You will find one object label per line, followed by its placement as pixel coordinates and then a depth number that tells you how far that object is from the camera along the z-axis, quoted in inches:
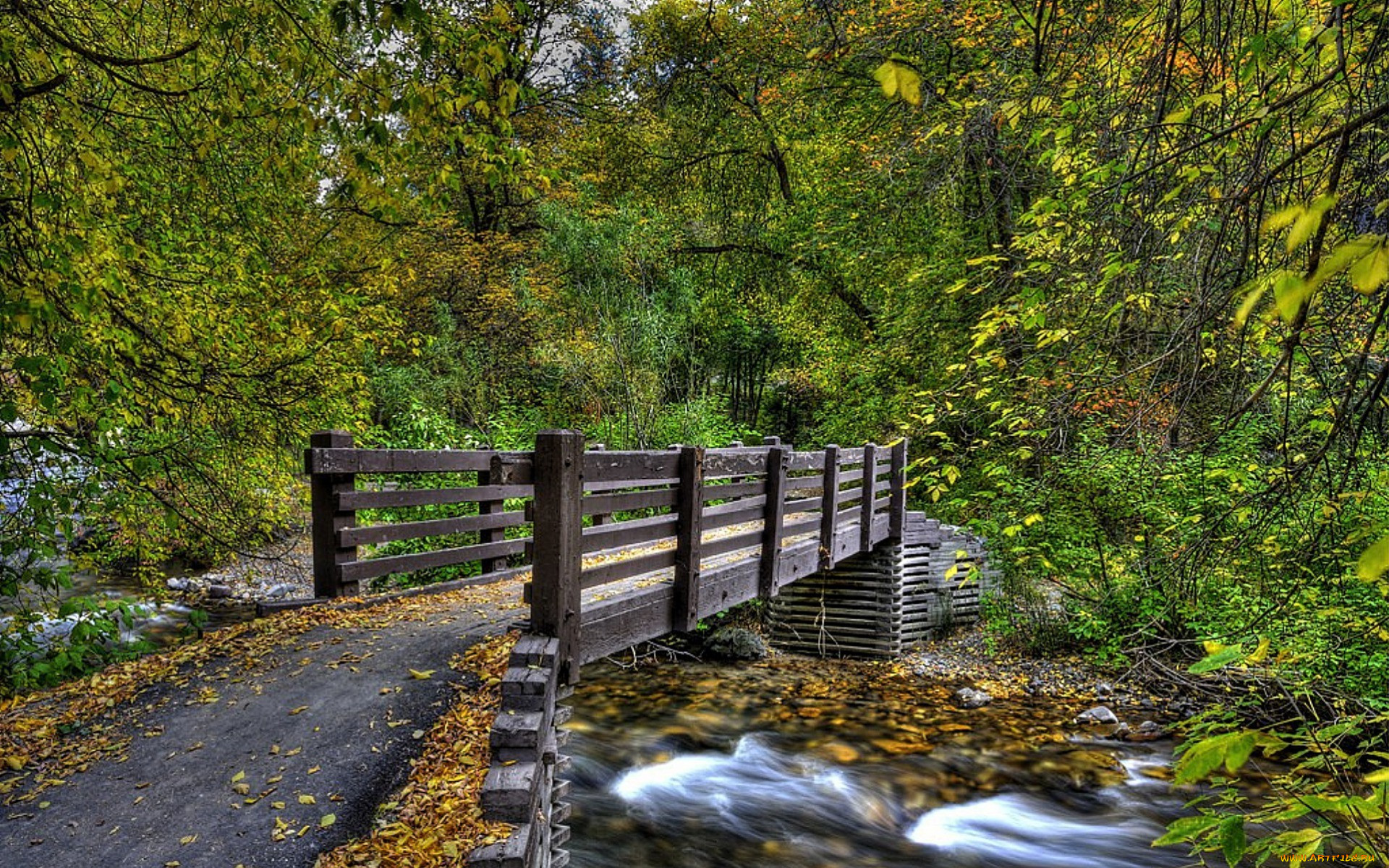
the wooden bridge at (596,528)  178.7
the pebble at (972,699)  350.6
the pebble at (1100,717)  321.1
